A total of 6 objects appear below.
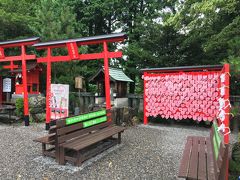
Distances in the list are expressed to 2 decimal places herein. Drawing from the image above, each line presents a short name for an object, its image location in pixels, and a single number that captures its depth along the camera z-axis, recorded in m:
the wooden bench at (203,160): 2.59
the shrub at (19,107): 10.39
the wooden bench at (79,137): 4.75
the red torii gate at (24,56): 8.93
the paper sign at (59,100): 8.91
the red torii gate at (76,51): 7.26
